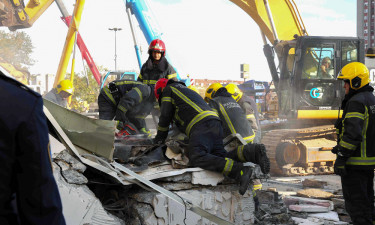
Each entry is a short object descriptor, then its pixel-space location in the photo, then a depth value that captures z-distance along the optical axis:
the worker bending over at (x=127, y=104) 6.39
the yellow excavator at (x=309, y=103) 10.00
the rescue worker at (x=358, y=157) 4.65
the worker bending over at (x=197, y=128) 4.50
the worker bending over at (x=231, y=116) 6.00
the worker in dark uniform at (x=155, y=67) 7.23
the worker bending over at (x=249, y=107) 7.24
